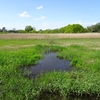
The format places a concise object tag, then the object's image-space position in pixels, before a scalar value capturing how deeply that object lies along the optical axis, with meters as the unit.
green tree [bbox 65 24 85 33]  48.17
